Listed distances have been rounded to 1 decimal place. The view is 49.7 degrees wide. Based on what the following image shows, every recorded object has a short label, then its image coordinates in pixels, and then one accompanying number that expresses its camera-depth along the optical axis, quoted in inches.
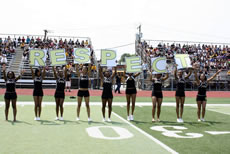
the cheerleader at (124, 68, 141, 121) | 366.3
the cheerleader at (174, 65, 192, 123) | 362.0
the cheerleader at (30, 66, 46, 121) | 350.0
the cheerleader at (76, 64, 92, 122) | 350.0
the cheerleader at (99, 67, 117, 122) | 350.3
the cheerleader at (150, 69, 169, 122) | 354.3
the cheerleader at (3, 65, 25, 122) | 343.3
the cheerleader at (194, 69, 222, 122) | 368.2
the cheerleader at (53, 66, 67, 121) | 355.9
